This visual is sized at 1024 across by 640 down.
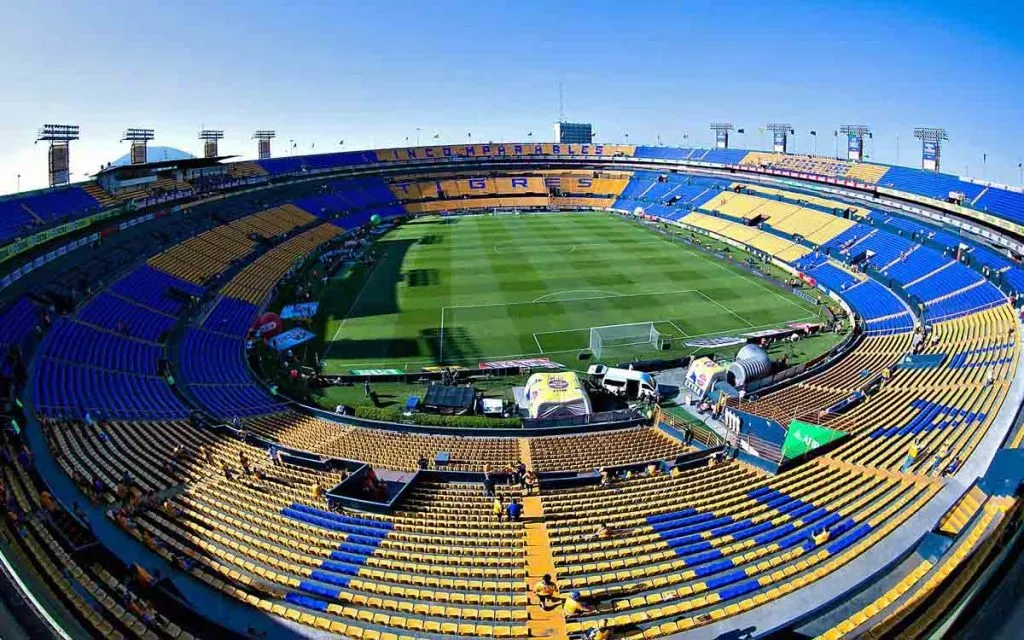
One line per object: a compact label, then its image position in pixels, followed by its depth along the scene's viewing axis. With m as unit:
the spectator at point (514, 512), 19.16
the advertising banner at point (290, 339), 41.28
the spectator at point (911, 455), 20.70
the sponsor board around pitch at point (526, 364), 38.12
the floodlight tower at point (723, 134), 106.88
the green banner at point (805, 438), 23.59
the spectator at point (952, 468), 19.70
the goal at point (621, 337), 41.22
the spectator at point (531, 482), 21.52
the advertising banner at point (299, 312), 47.53
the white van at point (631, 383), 33.84
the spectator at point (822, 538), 17.03
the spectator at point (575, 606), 14.41
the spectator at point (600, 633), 13.54
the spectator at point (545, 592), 14.76
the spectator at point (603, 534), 17.86
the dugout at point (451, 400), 32.12
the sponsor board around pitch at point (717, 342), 41.47
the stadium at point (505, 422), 14.84
